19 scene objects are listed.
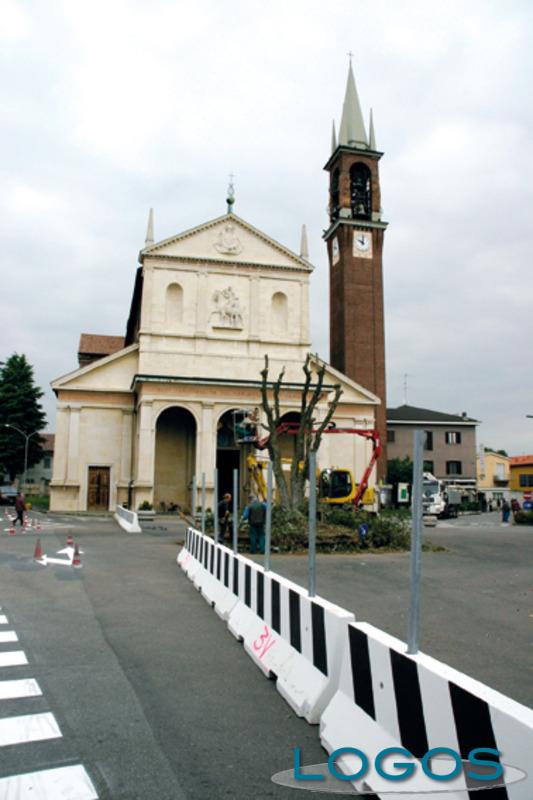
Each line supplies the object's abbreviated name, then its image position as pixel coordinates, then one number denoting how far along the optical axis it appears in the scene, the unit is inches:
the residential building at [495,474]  3262.1
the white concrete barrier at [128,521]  974.9
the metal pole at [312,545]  247.0
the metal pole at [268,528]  317.3
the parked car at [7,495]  1879.9
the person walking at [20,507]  976.9
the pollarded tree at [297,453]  791.7
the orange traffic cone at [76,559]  562.7
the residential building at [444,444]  2672.2
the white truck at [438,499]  1604.7
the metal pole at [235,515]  404.2
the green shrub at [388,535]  753.0
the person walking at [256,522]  660.1
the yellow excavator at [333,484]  1052.5
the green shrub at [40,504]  1774.1
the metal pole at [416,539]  166.1
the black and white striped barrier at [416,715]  122.2
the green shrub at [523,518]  1398.9
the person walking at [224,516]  762.2
